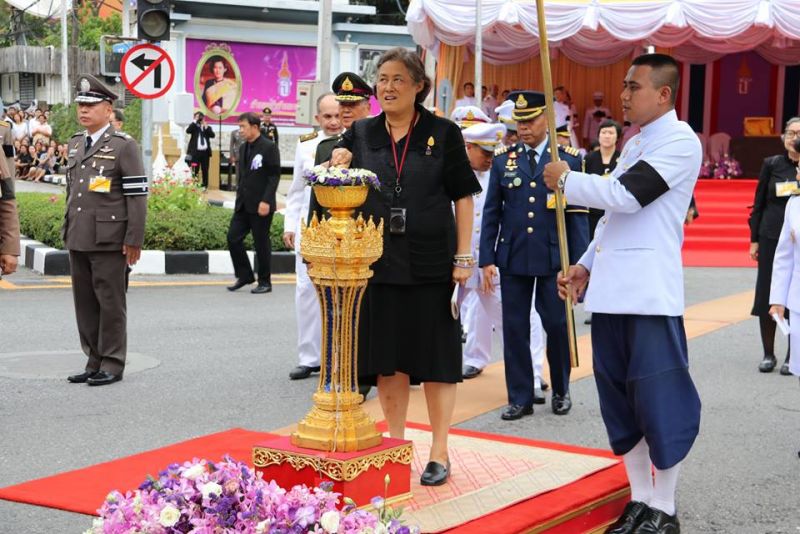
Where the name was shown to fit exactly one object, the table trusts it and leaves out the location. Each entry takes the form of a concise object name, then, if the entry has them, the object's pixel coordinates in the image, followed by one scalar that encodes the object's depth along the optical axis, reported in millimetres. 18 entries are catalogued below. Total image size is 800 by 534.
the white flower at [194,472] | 4363
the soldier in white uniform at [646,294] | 5109
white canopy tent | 19891
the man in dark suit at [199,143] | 27016
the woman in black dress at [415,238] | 5496
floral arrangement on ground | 4195
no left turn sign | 13703
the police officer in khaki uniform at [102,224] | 8242
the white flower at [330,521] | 4141
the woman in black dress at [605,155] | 11648
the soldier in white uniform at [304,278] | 8461
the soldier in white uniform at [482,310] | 8273
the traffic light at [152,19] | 13578
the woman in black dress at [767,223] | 9555
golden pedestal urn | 5094
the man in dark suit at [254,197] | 12781
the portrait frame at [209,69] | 30188
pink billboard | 30266
